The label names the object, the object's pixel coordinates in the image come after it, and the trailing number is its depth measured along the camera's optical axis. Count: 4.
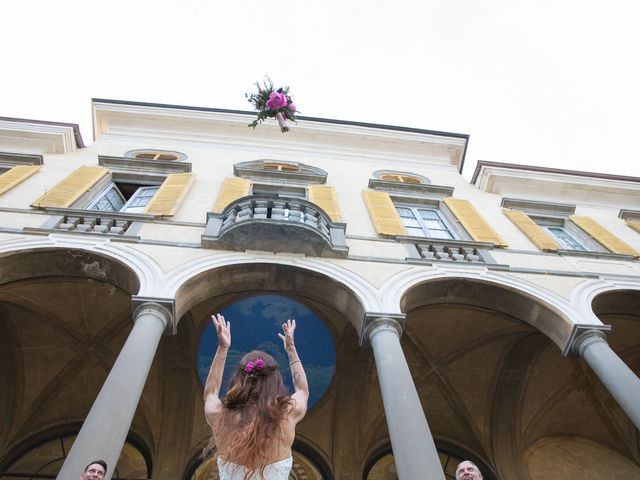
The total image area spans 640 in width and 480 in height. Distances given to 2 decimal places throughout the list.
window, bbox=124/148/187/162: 13.34
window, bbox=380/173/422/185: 14.19
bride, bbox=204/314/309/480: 2.50
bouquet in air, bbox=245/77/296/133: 11.03
